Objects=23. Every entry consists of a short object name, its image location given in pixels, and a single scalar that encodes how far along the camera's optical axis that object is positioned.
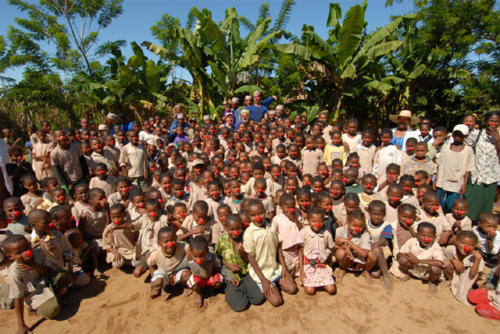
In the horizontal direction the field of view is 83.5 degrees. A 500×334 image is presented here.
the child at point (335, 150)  5.35
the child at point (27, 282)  2.85
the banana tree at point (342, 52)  8.12
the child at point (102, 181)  4.69
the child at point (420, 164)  4.54
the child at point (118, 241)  3.70
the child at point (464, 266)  3.09
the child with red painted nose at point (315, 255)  3.37
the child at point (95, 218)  3.99
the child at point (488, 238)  3.28
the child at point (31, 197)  4.24
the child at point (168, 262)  3.28
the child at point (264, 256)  3.25
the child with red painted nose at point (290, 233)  3.52
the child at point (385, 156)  4.91
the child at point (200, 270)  3.16
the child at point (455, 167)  4.38
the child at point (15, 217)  3.53
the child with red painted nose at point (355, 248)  3.47
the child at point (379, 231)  3.51
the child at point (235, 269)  3.19
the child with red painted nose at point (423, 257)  3.26
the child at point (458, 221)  3.60
